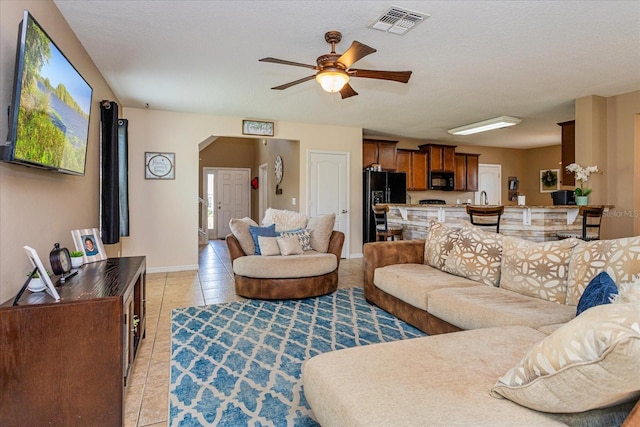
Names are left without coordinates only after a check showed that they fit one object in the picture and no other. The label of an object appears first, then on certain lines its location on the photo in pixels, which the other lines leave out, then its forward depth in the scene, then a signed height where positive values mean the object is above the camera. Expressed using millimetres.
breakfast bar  4215 -172
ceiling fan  2691 +1082
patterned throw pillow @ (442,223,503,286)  2750 -418
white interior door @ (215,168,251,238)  9836 +298
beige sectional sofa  886 -611
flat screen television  1645 +568
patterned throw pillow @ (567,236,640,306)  1886 -329
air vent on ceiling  2516 +1389
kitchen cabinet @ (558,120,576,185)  5295 +916
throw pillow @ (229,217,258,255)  3967 -335
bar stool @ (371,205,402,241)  5043 -318
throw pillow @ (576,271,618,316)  1411 -369
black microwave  7957 +562
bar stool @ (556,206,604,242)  3930 -246
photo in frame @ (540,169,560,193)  8234 +586
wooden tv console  1460 -660
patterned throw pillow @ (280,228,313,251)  4147 -349
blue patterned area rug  1783 -1017
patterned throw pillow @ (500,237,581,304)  2277 -434
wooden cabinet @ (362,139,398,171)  6988 +1071
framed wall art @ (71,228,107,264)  2506 -276
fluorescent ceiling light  5570 +1346
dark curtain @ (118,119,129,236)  4125 +402
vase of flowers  4387 +351
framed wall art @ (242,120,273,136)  5648 +1281
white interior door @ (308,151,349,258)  6234 +359
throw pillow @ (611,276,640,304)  1104 -288
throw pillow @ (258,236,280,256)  3871 -441
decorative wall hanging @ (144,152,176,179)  5219 +624
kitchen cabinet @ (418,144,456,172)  7809 +1099
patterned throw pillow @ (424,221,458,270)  3162 -357
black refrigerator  6605 +240
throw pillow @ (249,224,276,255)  3992 -306
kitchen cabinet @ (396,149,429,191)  7562 +852
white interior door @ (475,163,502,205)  8688 +602
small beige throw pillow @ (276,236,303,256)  3914 -446
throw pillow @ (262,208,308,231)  4422 -176
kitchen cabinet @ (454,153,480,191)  8094 +783
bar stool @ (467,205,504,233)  4035 -92
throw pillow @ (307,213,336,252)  4176 -312
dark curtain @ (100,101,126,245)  3645 +348
